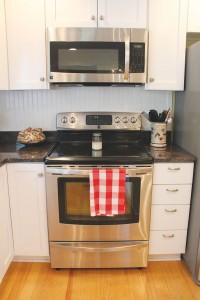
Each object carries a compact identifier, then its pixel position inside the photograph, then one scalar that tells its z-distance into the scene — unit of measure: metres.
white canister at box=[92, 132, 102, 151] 1.92
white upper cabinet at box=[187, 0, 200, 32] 1.82
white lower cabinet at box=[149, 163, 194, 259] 1.77
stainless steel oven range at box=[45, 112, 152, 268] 1.70
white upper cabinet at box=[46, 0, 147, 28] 1.80
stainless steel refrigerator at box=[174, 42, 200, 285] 1.71
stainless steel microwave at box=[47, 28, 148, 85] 1.80
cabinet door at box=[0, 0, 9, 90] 1.80
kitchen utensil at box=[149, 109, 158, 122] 2.05
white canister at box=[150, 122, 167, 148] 2.01
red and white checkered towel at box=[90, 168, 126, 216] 1.67
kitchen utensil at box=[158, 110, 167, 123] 2.02
